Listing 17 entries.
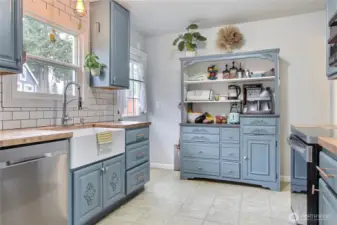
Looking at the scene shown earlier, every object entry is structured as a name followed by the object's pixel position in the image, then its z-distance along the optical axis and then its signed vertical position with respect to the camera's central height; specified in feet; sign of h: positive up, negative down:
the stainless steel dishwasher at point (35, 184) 4.55 -1.60
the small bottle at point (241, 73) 11.57 +1.87
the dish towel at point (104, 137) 7.03 -0.82
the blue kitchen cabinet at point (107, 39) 9.68 +3.02
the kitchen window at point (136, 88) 13.14 +1.30
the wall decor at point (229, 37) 11.75 +3.73
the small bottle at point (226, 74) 11.82 +1.87
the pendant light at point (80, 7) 7.64 +3.42
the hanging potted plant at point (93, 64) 9.18 +1.84
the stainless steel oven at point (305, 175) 5.18 -1.63
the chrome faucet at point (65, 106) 8.18 +0.17
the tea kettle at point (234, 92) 11.86 +0.95
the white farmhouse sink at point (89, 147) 6.24 -1.09
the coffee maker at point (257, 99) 11.05 +0.56
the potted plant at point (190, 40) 12.28 +3.81
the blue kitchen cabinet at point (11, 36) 5.41 +1.80
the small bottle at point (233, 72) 11.78 +1.96
